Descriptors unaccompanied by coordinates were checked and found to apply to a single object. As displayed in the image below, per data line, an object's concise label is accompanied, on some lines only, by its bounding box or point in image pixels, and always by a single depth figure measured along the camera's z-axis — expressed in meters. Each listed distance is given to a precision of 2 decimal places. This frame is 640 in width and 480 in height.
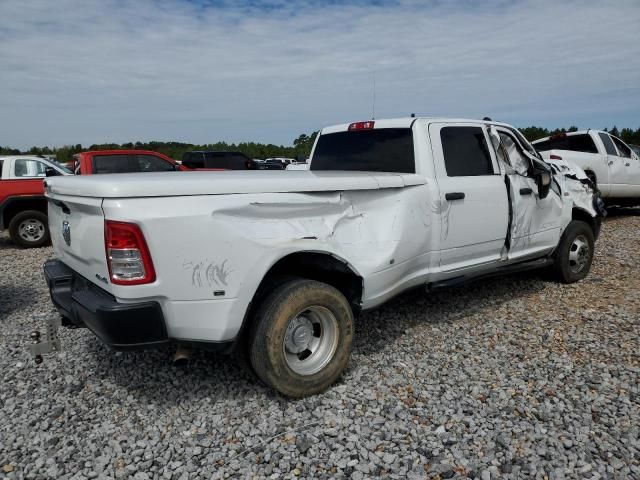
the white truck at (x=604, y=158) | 10.20
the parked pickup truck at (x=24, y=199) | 8.74
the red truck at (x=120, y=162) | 9.44
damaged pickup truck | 2.59
